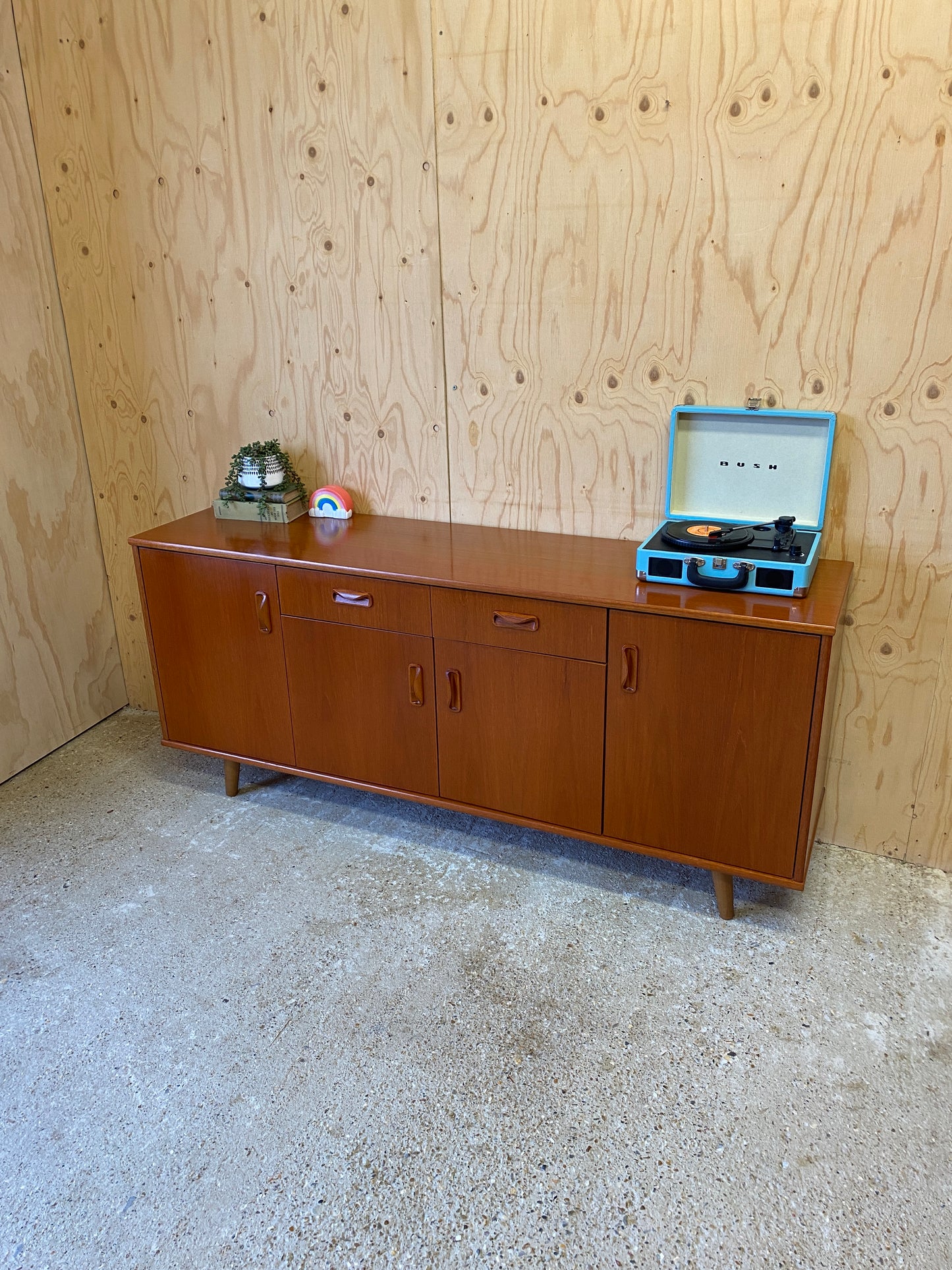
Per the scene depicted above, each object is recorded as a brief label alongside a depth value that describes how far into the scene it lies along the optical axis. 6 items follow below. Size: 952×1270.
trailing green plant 2.56
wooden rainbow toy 2.58
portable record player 1.94
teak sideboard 1.91
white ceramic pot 2.57
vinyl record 1.97
